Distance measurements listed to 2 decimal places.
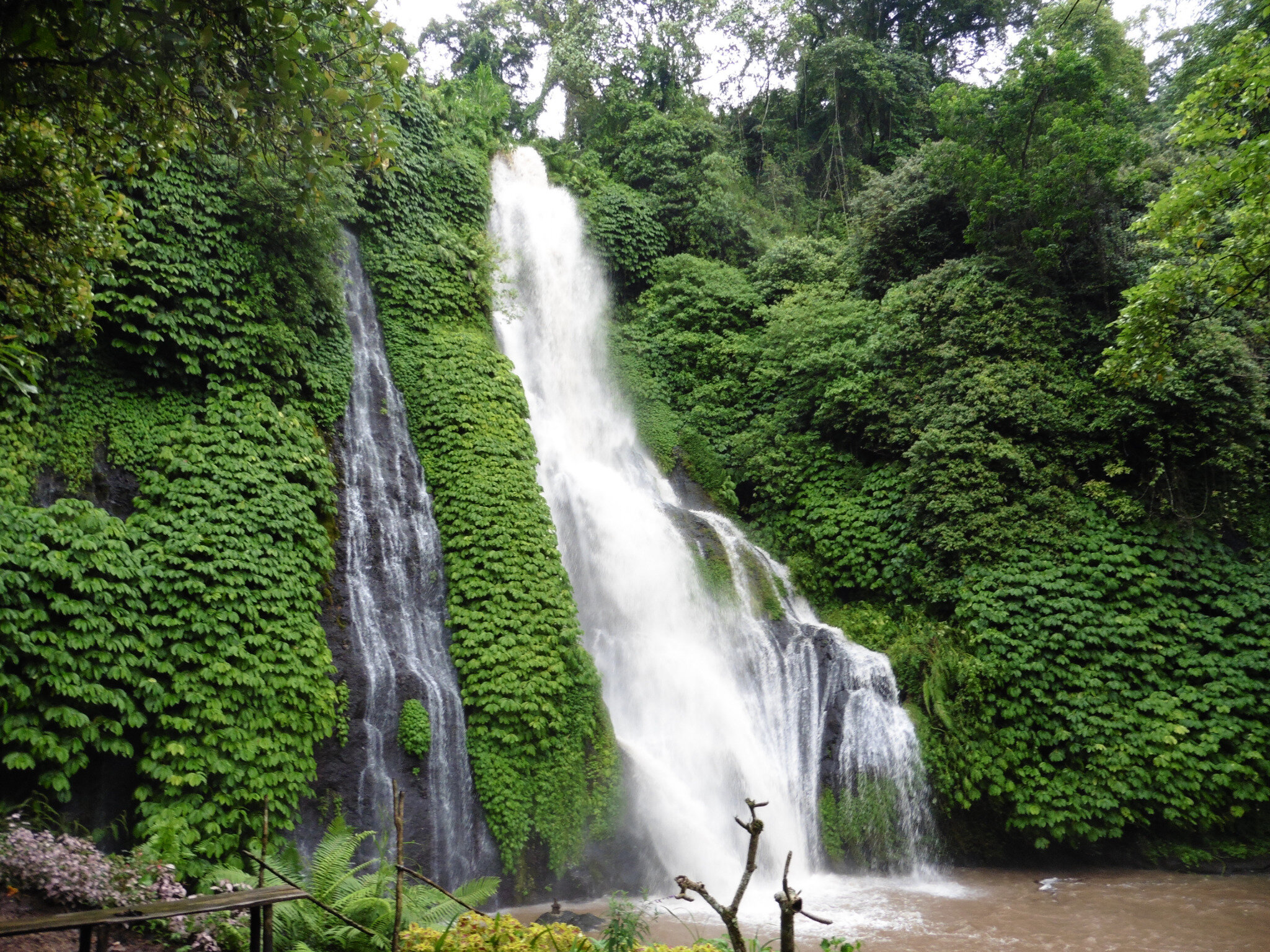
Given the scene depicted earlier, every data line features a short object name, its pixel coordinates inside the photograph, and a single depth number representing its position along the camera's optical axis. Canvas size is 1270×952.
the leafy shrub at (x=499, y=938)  4.62
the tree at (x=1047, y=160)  11.83
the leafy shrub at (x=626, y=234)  16.80
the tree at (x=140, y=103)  3.68
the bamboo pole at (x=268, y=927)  3.87
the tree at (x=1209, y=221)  6.88
